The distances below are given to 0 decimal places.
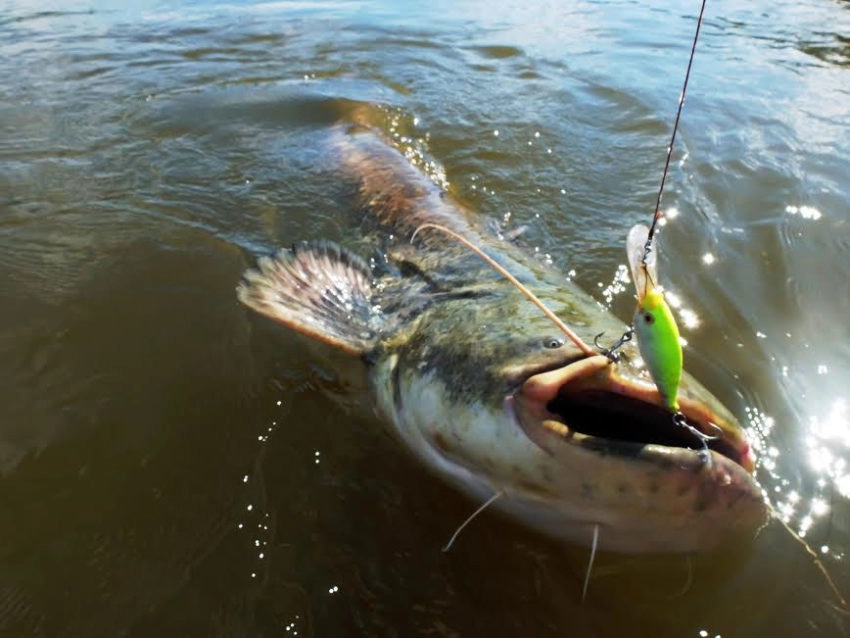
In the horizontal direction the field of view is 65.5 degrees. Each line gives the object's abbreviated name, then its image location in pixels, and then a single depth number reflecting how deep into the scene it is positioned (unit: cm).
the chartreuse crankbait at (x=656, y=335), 37
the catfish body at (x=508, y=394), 40
